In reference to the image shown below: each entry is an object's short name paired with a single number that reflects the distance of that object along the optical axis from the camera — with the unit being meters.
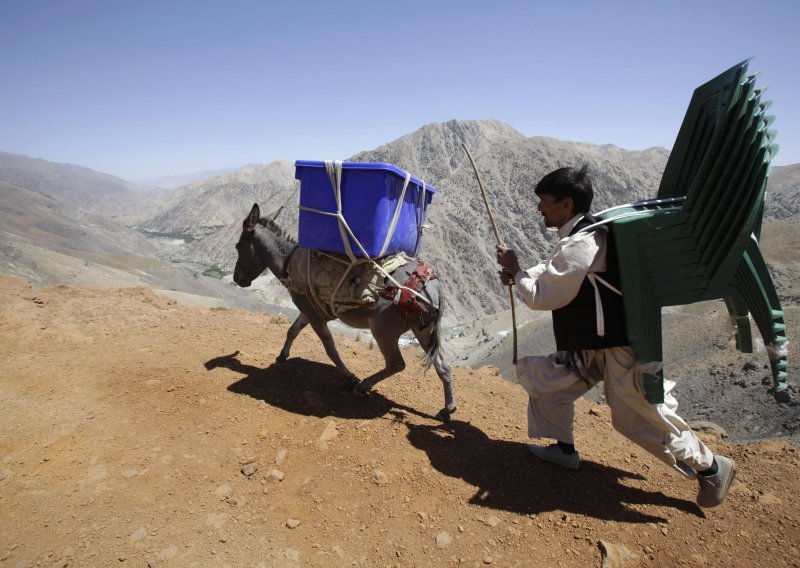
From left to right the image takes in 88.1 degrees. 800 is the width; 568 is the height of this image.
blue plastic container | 3.88
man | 2.67
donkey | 4.44
